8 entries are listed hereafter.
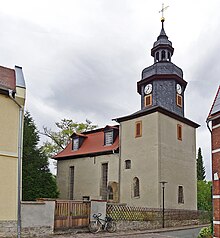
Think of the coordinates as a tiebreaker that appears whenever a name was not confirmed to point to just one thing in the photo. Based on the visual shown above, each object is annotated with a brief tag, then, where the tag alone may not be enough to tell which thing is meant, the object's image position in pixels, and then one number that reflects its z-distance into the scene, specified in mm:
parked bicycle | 17516
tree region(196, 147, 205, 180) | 53512
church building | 25203
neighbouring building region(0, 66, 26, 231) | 14477
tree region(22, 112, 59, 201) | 24250
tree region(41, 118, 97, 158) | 38969
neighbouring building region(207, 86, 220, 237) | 11461
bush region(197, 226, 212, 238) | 12448
